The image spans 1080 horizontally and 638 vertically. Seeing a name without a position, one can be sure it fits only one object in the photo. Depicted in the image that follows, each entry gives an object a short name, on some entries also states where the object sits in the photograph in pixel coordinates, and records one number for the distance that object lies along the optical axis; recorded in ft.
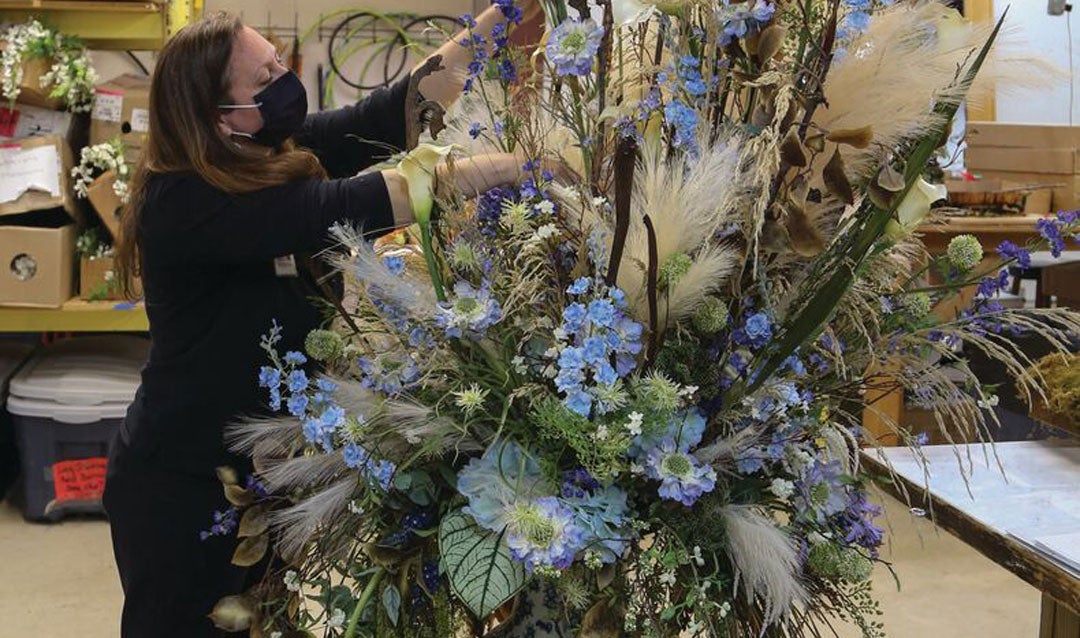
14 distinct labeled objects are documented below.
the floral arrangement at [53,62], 11.02
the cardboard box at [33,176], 11.12
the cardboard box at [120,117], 11.68
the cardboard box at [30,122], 11.68
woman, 5.03
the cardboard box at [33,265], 11.07
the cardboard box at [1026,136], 13.46
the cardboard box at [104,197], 11.34
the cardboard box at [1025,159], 13.35
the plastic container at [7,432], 12.29
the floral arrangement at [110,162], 11.28
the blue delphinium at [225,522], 3.28
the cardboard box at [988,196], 12.22
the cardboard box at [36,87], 11.19
